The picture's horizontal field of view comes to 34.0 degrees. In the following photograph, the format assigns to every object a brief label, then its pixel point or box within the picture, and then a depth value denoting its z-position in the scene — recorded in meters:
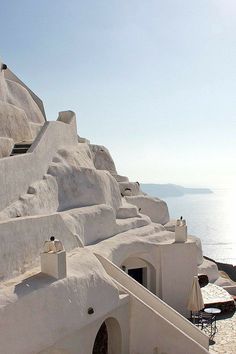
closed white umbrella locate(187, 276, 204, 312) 17.11
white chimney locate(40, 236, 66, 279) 10.33
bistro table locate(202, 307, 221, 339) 17.06
